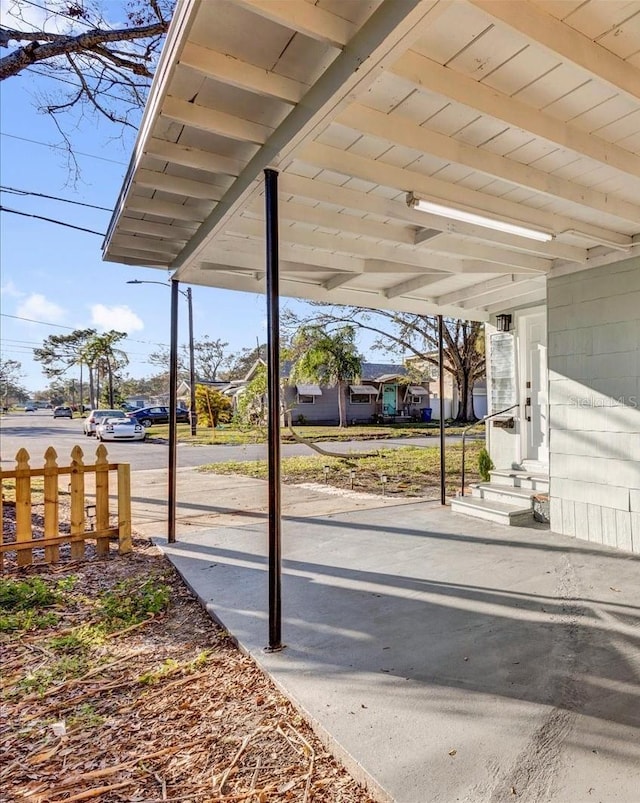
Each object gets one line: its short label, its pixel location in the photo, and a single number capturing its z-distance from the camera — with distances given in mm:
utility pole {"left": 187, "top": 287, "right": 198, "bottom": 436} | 17462
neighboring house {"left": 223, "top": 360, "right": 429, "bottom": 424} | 25062
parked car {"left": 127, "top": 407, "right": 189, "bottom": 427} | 24969
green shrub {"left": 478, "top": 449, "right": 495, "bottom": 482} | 6496
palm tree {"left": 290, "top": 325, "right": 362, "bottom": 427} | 16047
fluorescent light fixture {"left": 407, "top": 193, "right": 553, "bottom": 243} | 2902
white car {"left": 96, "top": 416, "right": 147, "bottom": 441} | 17781
